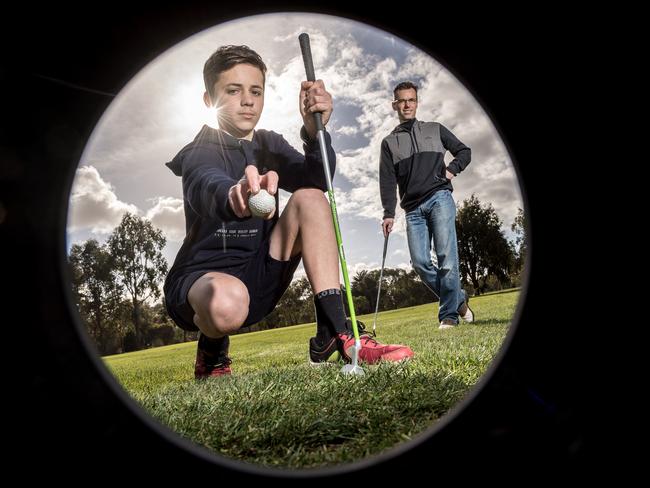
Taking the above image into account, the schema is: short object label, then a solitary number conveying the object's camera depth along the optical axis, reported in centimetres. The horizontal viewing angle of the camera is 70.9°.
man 361
